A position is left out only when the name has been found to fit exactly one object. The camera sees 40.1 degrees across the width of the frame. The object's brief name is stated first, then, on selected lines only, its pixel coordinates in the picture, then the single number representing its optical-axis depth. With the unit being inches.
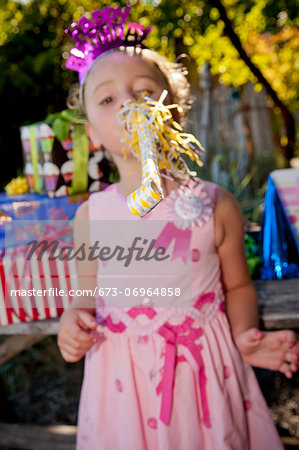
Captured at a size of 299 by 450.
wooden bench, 49.6
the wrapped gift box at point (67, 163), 62.7
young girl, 37.5
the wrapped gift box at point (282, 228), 61.9
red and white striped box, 50.9
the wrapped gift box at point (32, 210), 54.9
